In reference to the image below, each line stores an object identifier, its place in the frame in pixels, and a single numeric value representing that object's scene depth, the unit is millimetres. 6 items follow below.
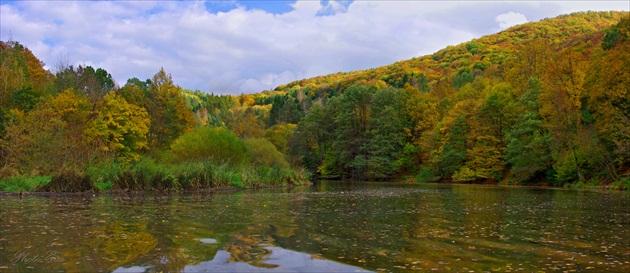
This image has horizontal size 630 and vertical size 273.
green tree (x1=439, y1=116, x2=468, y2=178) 62069
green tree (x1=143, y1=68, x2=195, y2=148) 59438
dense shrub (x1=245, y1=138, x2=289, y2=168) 55566
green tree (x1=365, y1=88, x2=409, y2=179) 72688
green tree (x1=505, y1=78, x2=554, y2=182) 47094
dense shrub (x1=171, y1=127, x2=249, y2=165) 45156
